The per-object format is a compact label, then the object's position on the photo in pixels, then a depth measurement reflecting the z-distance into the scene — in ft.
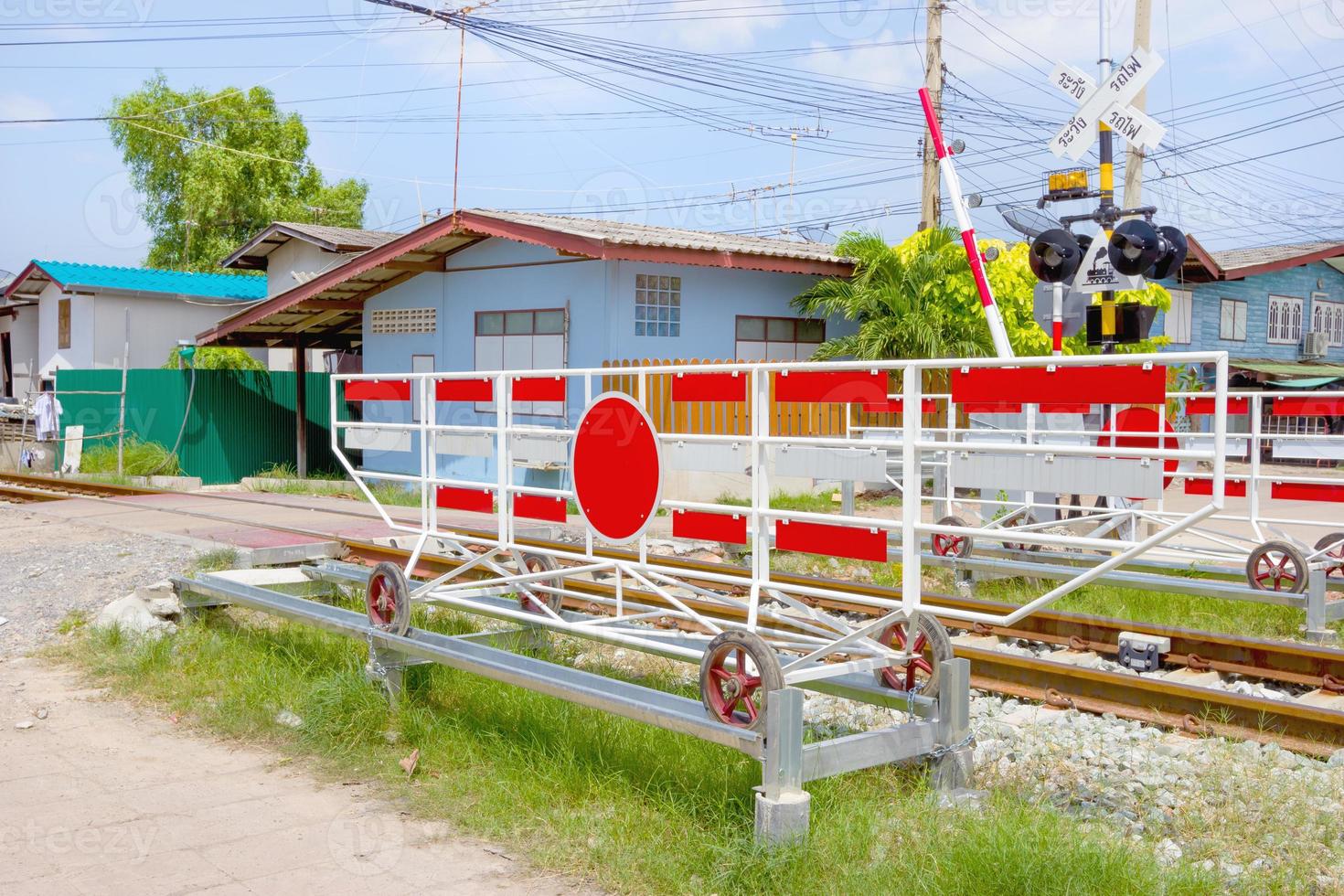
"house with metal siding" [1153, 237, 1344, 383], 94.94
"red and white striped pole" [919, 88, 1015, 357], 37.40
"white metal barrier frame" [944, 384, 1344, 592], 29.91
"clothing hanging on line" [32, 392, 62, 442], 85.71
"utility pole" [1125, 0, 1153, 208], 62.59
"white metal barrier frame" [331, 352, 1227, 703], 14.74
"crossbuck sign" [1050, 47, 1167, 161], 36.63
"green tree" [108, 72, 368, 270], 161.58
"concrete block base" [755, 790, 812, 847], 14.52
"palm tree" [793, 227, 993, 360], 63.26
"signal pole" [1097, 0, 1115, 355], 36.94
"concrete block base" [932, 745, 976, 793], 17.12
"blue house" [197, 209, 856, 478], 60.75
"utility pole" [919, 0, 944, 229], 70.59
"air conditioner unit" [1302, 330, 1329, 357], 105.60
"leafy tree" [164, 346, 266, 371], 99.91
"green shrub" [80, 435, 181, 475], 78.43
